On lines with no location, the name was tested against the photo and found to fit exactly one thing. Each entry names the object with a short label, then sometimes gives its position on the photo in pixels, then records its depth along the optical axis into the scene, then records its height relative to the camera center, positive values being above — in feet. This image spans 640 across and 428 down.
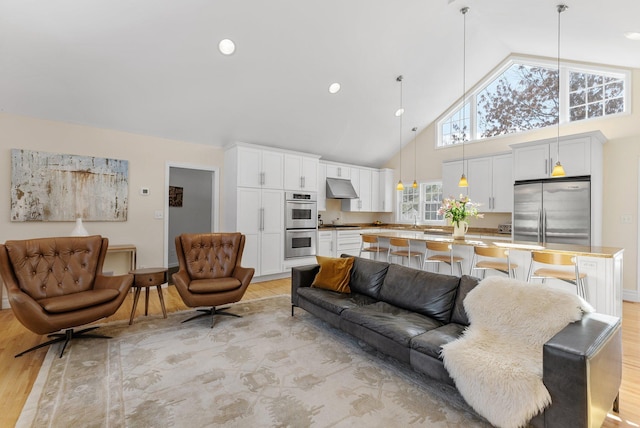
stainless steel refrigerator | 14.10 +0.23
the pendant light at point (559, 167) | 10.41 +1.79
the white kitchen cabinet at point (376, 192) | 25.23 +1.85
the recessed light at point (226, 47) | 12.20 +6.77
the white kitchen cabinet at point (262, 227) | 17.35 -0.81
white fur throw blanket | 5.15 -2.70
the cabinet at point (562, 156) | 14.20 +2.97
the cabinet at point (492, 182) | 17.83 +2.03
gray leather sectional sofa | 4.87 -2.81
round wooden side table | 11.07 -2.49
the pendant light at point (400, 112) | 20.19 +6.90
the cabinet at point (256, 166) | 17.22 +2.77
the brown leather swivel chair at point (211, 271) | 10.85 -2.34
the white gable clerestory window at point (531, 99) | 15.29 +6.74
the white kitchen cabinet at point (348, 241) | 21.86 -2.03
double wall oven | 19.16 -0.69
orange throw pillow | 11.15 -2.28
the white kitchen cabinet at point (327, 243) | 20.95 -2.04
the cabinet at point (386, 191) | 25.52 +1.97
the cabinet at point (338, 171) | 22.41 +3.26
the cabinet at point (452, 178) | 19.90 +2.45
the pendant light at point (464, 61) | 14.01 +8.90
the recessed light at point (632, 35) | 10.34 +6.28
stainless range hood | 21.86 +1.83
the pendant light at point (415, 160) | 23.95 +4.30
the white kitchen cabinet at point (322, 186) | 21.85 +2.02
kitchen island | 9.57 -1.77
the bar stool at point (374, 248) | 15.75 -1.84
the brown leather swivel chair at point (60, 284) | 8.42 -2.33
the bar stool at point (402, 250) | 14.26 -1.81
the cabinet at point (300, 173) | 19.24 +2.67
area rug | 6.11 -4.09
